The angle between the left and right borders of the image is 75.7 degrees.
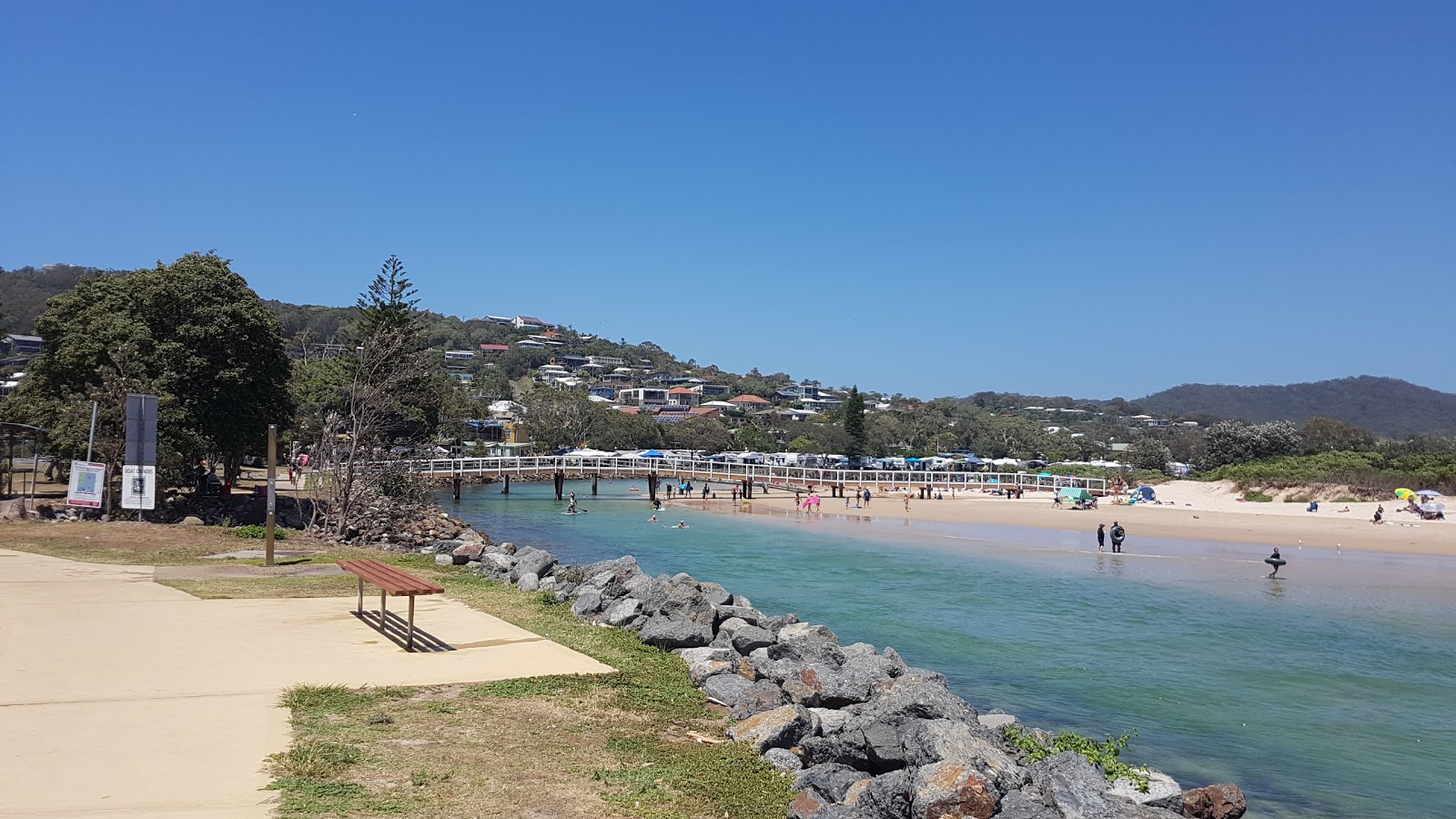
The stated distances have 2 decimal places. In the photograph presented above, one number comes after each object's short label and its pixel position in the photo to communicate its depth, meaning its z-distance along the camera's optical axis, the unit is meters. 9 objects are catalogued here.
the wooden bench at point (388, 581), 9.87
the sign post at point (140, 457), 19.69
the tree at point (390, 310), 47.66
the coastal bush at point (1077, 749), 7.72
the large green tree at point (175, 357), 25.72
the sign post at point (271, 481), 15.78
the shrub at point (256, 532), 20.70
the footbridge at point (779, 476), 57.59
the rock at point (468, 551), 19.44
